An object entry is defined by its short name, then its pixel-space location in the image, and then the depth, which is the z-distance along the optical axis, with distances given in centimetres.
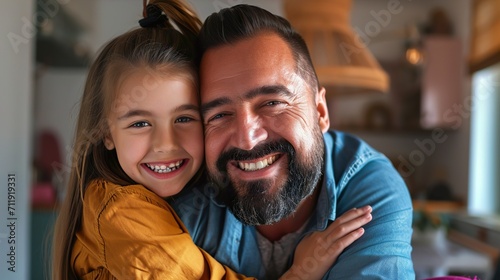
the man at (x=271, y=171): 81
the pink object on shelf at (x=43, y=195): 285
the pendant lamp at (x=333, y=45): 163
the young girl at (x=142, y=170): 77
